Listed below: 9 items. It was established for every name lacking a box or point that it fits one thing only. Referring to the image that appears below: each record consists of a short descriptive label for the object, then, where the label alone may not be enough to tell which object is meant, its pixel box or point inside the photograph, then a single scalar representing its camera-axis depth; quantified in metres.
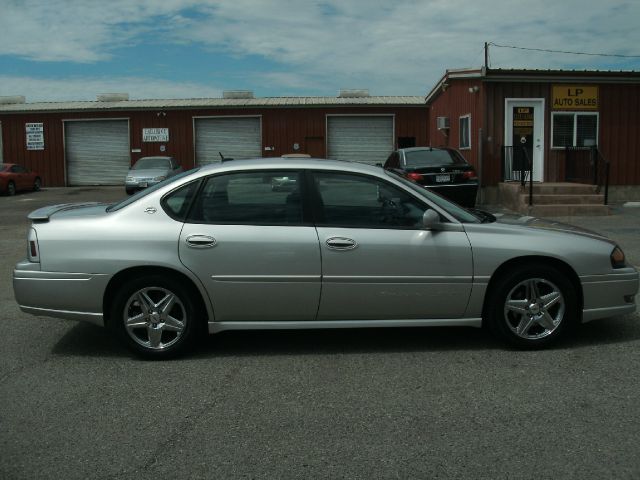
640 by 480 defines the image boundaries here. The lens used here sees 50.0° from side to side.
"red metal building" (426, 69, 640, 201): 17.28
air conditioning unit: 21.95
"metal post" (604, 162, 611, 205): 15.40
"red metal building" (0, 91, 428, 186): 31.83
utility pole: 30.52
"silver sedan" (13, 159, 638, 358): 5.10
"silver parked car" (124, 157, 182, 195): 24.25
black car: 14.60
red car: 27.64
